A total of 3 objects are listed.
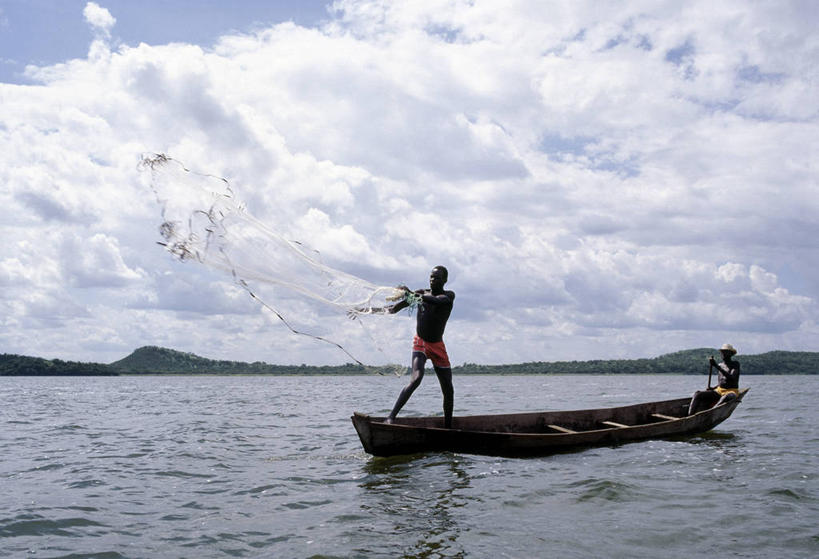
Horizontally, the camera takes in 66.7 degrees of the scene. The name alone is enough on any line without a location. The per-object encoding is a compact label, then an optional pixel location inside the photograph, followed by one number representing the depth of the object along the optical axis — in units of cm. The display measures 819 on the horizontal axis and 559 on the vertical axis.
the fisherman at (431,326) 1080
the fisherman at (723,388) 1612
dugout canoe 1092
